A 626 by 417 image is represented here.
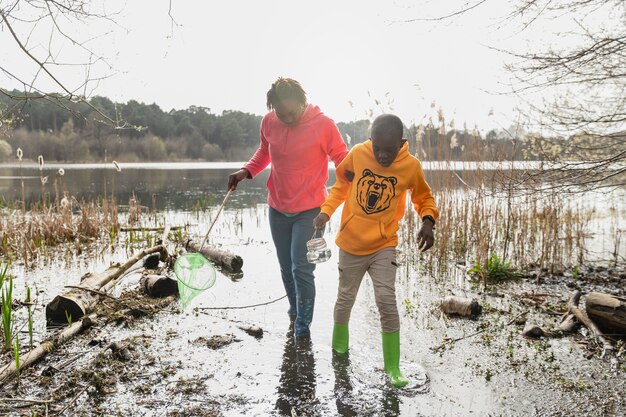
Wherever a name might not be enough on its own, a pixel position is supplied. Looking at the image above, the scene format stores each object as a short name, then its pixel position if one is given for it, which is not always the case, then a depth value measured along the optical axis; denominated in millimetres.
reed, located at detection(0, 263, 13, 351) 3279
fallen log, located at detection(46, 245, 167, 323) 4441
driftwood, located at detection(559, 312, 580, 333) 4246
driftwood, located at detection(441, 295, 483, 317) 4660
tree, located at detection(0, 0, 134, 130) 3293
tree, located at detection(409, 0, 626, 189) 5262
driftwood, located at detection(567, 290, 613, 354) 3845
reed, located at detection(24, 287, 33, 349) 3508
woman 3852
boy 3178
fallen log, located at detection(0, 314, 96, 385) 3129
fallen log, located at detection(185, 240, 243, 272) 7004
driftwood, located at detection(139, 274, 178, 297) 5374
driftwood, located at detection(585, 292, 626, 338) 4000
